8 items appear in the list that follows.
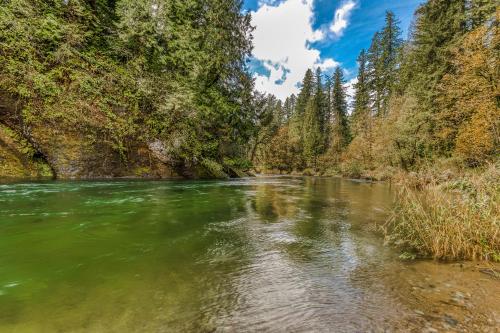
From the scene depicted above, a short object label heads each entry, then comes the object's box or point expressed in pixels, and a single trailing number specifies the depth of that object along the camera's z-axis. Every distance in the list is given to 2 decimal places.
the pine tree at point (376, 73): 41.44
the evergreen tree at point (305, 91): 57.34
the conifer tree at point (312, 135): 45.81
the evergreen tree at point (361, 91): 43.94
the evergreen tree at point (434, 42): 19.94
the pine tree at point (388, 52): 39.91
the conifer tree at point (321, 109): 49.16
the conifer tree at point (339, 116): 44.78
